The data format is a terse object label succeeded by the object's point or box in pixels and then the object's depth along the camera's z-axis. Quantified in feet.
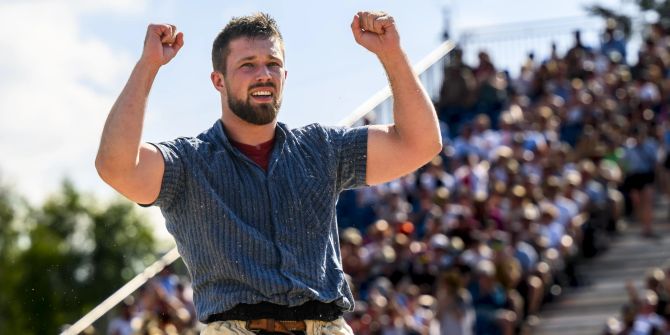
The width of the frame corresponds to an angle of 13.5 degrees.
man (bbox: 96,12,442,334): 31.10
